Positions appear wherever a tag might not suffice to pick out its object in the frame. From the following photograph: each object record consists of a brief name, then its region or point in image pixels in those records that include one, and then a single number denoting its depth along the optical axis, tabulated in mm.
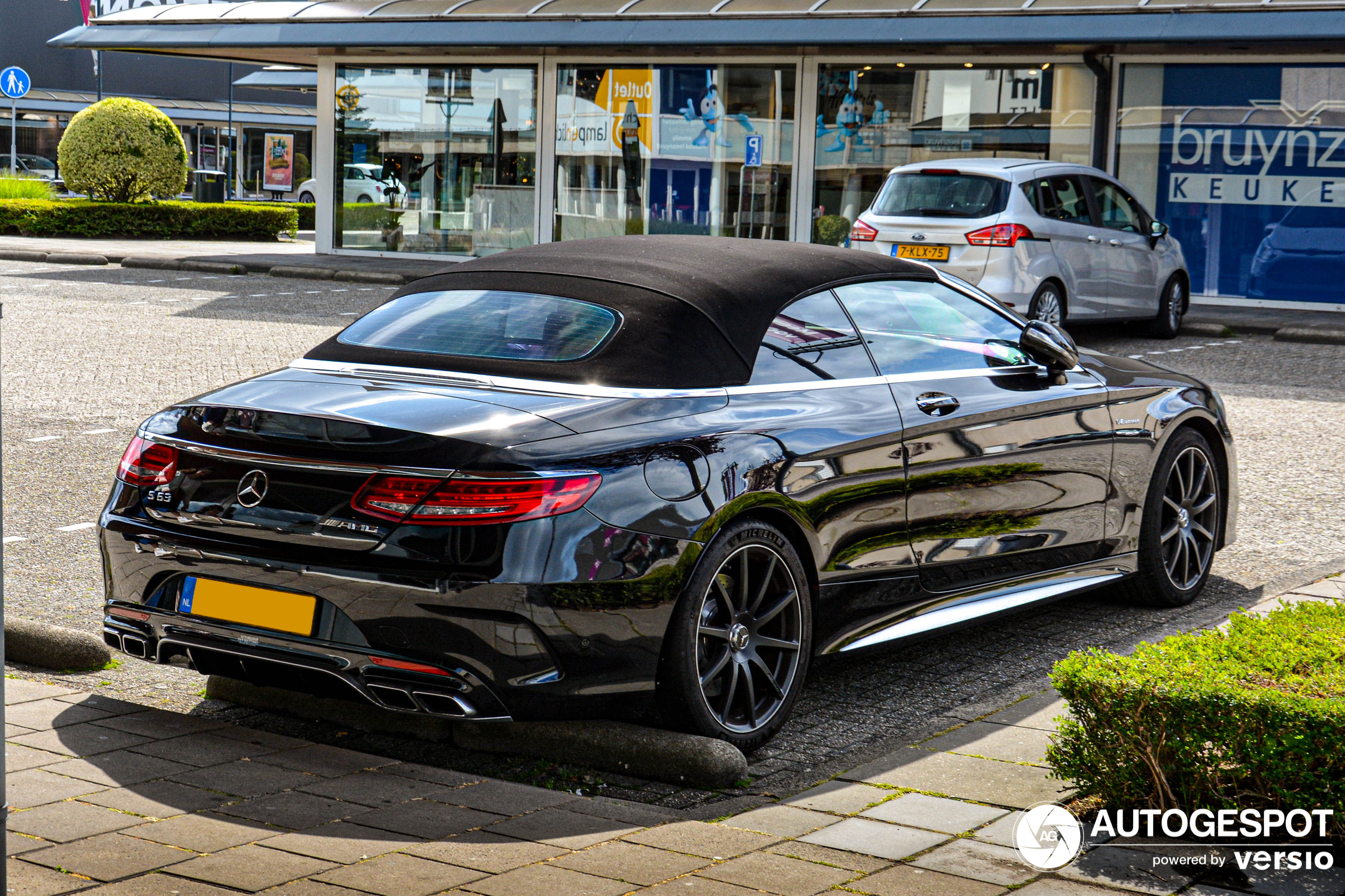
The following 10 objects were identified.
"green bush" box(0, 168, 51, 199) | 33594
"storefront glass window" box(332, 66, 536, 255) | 24688
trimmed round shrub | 30234
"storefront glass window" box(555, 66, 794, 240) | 23000
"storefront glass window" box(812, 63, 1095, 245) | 21250
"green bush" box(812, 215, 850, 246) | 22406
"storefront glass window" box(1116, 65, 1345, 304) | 19703
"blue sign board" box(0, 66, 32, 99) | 27641
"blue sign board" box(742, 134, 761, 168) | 23047
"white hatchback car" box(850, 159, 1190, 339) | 13922
